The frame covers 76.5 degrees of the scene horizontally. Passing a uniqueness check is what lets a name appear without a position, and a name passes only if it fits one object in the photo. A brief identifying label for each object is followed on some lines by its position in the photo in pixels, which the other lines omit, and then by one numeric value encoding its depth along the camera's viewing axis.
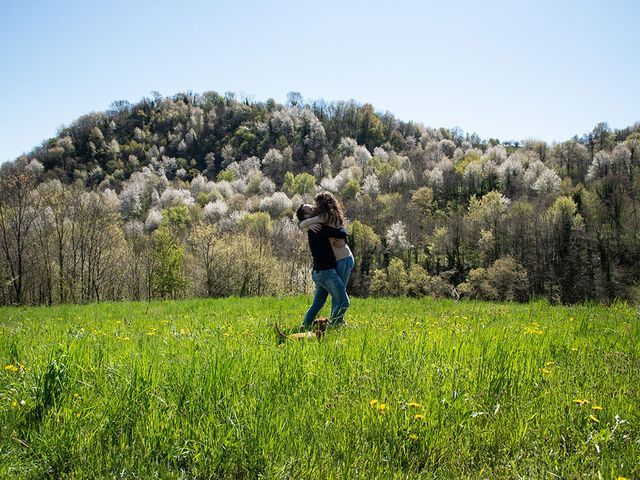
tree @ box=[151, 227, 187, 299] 51.75
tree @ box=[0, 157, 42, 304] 31.75
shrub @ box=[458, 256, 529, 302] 59.91
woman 7.37
